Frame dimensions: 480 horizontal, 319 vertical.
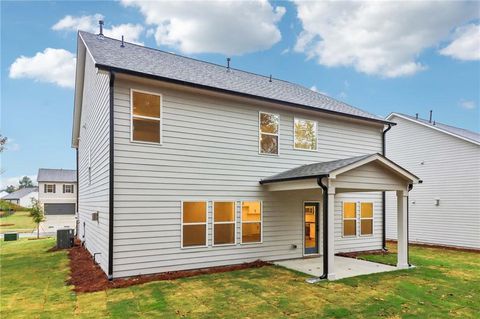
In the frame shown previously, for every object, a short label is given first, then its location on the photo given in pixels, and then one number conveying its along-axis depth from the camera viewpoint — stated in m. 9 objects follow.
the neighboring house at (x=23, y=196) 62.34
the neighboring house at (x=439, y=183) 14.05
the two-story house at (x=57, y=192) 41.22
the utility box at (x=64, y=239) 13.88
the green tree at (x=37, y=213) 20.09
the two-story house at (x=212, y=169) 8.09
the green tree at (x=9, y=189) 87.13
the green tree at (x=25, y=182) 103.94
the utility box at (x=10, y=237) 19.28
